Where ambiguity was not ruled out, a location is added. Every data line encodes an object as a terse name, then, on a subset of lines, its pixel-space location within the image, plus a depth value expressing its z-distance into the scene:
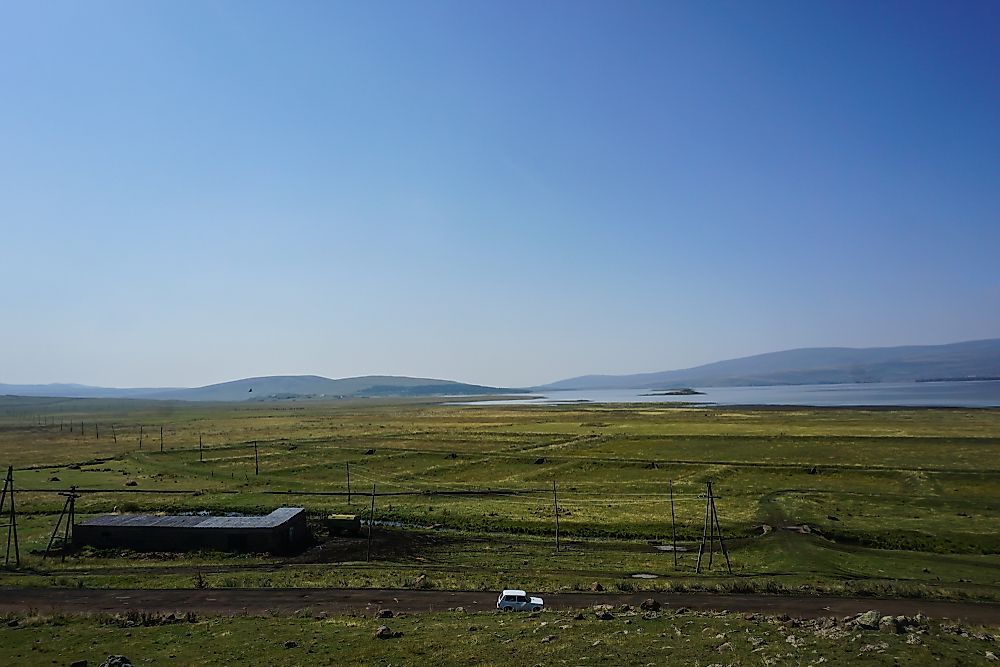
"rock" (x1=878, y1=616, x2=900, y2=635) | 27.30
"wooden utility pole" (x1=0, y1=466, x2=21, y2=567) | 44.88
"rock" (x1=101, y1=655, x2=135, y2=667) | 24.50
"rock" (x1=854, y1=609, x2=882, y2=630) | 28.12
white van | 33.31
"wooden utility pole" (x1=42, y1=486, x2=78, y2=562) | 49.45
